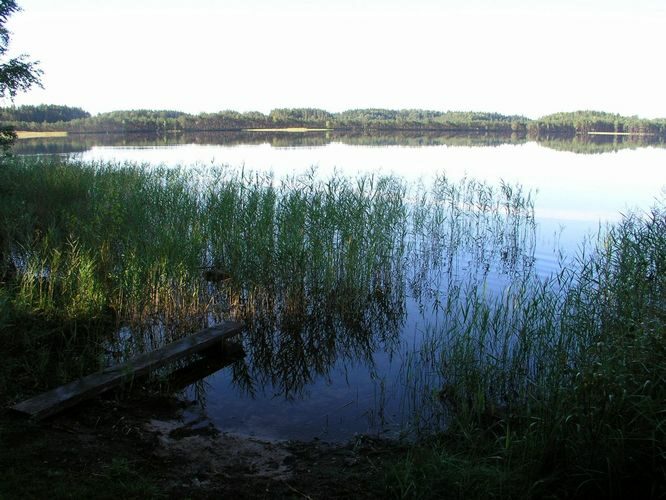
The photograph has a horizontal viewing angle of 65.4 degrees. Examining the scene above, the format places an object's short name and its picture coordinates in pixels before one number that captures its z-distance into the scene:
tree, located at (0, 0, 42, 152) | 8.47
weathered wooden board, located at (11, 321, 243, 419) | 3.99
